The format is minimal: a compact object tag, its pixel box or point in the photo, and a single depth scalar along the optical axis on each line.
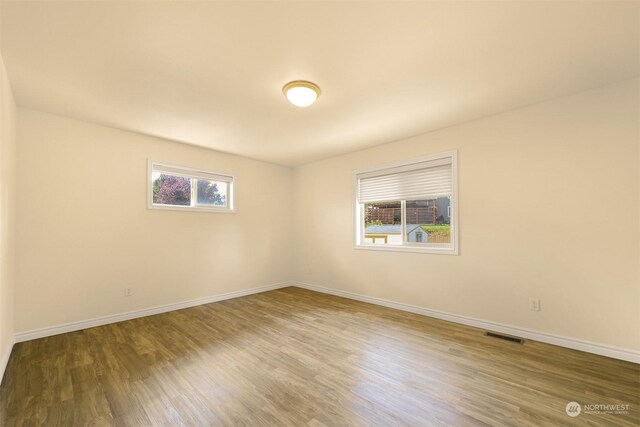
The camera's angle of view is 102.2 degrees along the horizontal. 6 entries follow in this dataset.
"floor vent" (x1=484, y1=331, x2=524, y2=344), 2.73
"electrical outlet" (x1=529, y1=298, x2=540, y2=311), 2.75
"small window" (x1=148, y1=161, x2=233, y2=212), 3.81
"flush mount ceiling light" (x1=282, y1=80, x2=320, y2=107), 2.33
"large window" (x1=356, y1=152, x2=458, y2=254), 3.49
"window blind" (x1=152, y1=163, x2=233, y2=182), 3.82
